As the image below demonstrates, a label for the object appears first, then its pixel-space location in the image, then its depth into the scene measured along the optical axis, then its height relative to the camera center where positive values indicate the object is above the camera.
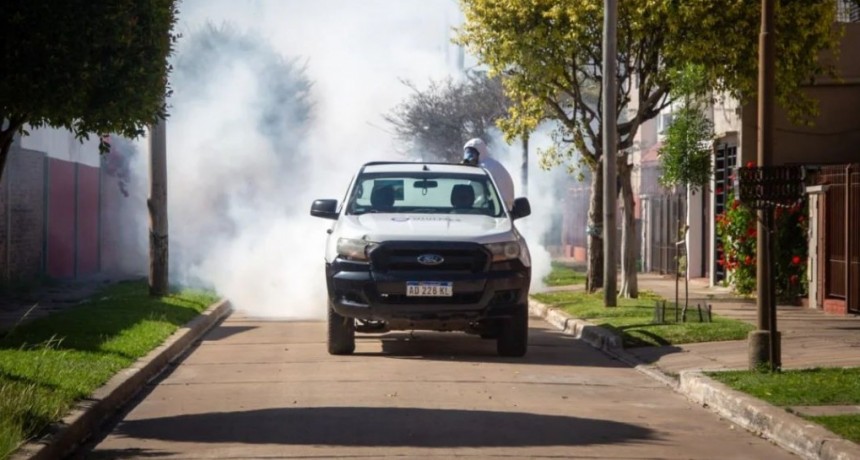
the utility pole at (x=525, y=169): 48.12 +2.45
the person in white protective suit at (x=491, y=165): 19.50 +1.05
